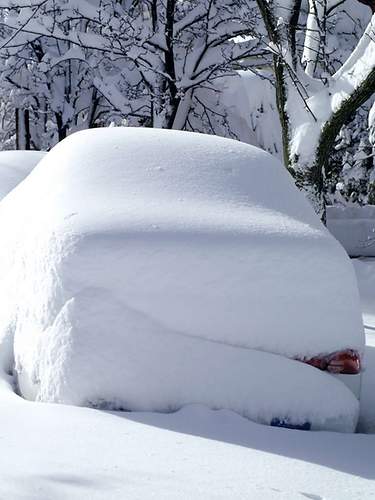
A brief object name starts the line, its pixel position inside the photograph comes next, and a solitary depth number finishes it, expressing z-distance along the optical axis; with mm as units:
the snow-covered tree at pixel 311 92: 8188
